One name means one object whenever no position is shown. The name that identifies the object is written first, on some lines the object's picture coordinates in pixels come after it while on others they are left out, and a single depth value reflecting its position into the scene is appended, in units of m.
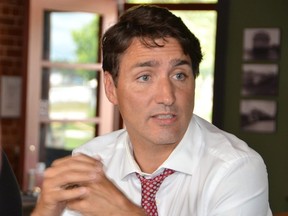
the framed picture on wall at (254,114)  4.02
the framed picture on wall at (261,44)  3.99
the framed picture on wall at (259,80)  4.00
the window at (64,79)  4.96
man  1.50
